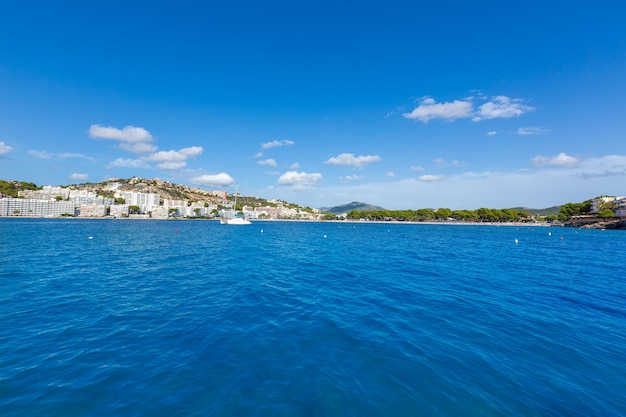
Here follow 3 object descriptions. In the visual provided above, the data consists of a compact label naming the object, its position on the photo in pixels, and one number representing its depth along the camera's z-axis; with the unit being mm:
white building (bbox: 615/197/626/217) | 113294
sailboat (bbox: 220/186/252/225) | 121625
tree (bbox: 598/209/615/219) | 115188
